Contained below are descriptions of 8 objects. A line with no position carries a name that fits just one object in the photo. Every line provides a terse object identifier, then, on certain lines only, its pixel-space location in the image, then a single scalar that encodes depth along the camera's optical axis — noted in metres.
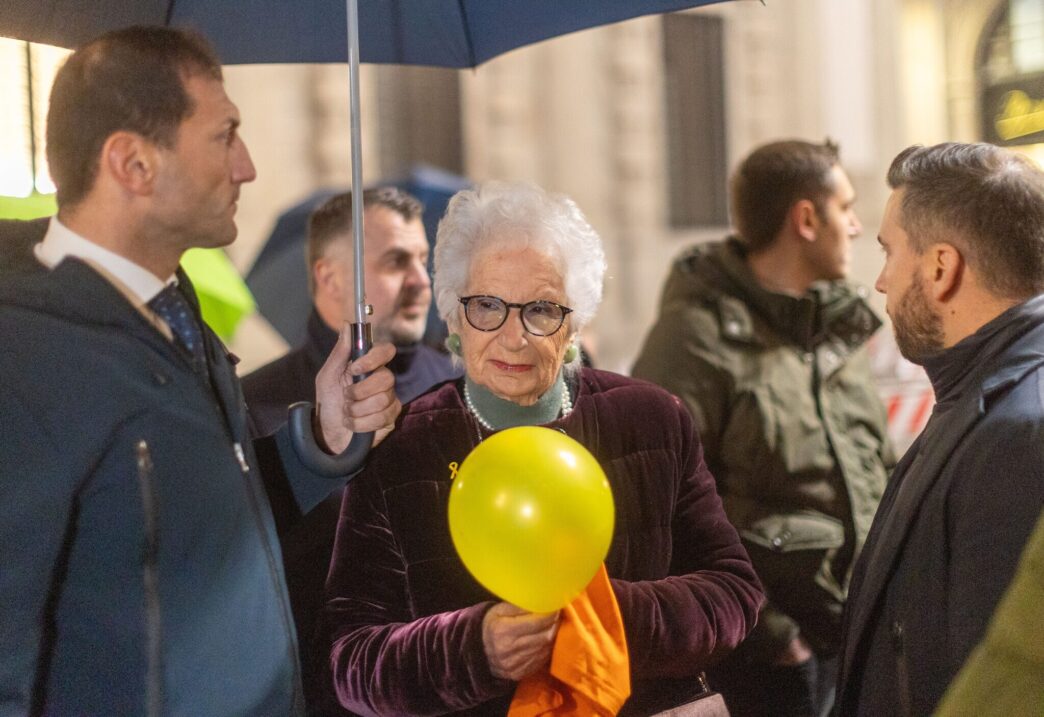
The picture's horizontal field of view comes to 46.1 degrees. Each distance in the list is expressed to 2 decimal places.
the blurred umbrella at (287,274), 5.05
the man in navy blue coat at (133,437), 1.79
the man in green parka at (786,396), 3.51
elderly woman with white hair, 2.30
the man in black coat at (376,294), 3.56
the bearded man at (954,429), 2.14
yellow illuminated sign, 15.48
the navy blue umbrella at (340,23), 2.40
